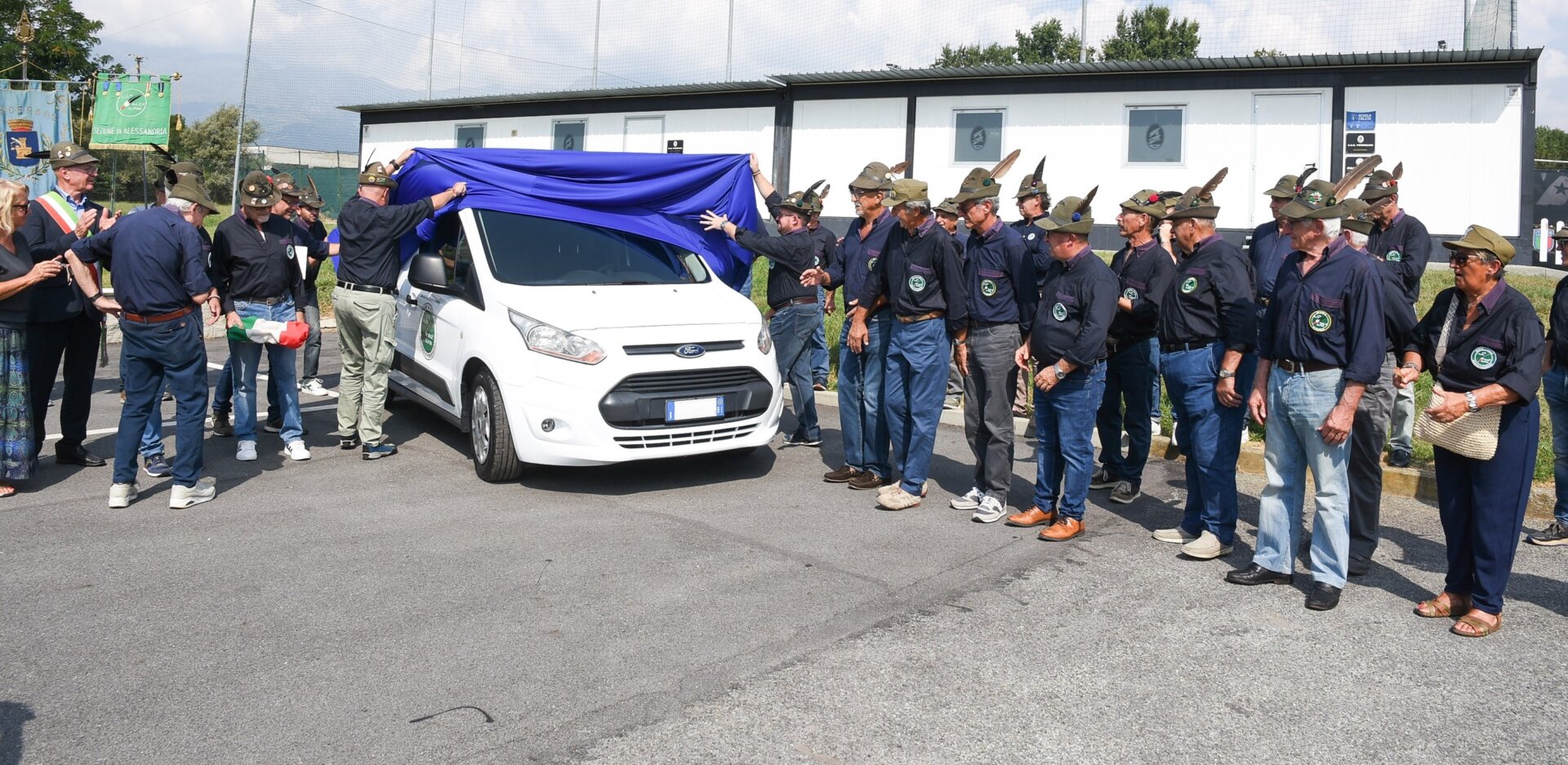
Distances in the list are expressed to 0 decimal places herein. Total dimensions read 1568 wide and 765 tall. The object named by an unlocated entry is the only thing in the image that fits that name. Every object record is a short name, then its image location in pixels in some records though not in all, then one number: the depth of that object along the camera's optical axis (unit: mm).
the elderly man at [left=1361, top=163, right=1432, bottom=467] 7754
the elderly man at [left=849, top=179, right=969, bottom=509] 6898
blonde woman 6695
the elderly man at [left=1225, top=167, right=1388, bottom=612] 5078
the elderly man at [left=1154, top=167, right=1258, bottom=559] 6074
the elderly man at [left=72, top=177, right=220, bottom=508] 6566
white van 6914
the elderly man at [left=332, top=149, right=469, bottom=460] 7891
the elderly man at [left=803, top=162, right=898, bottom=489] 7426
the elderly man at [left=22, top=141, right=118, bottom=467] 7320
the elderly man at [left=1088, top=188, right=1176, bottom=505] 7082
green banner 15148
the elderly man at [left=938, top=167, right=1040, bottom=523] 6816
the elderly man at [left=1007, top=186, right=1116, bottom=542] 6246
